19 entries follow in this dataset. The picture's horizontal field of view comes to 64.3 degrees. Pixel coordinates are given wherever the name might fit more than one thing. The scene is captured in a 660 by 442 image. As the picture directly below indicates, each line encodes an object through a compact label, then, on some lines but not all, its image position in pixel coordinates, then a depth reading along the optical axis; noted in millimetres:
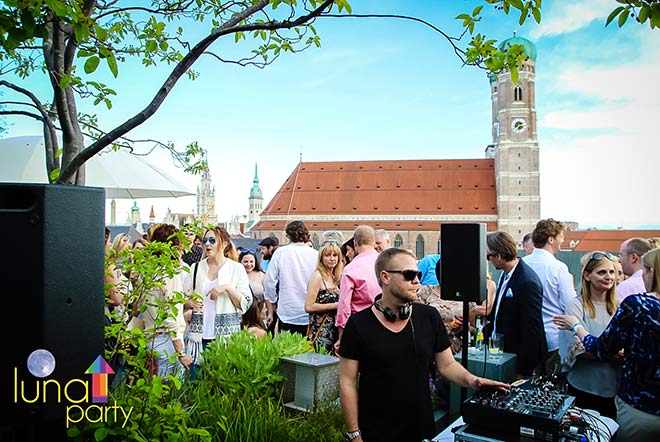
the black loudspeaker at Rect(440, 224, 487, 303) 3822
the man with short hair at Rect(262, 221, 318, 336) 5762
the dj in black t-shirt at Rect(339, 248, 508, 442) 2697
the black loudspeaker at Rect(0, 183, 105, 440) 1377
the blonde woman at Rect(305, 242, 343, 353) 5008
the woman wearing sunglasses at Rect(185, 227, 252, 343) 4797
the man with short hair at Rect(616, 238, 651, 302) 4957
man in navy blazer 4332
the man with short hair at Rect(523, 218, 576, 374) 4898
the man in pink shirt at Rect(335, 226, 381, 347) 4547
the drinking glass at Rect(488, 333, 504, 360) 4133
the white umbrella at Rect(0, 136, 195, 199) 5094
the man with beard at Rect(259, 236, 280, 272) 8008
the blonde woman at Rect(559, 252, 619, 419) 3838
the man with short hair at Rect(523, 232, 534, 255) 7652
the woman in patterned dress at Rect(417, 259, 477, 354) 4883
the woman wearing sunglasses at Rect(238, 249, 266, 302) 6828
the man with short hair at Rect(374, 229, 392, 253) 6293
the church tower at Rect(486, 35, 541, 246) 60406
